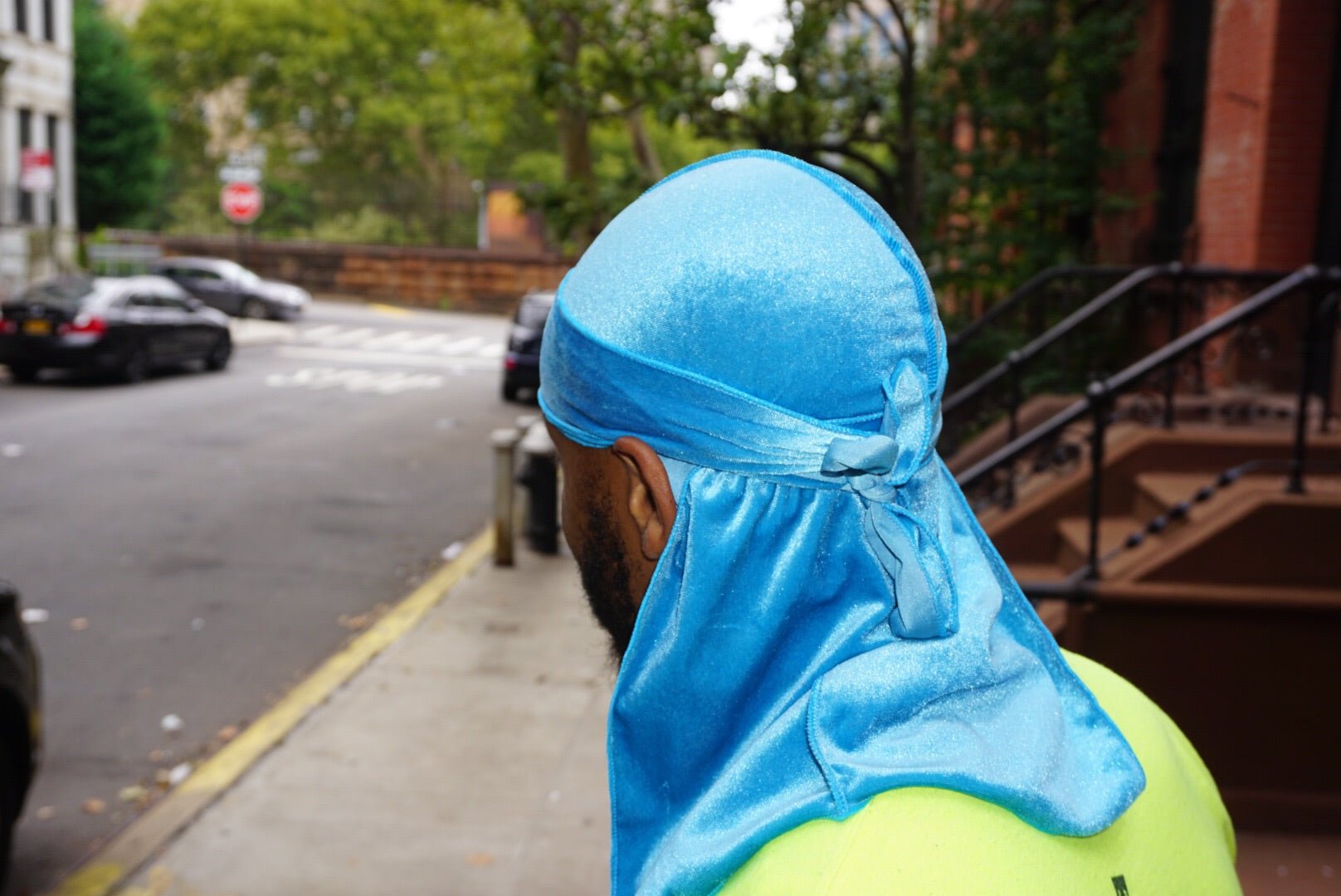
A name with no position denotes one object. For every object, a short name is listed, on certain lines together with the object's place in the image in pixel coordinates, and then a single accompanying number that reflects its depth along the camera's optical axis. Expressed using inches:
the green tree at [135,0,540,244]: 1985.7
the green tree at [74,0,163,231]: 1621.6
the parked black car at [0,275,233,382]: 754.2
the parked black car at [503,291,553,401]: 805.2
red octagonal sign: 1320.1
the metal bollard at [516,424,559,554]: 390.0
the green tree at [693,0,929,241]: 308.8
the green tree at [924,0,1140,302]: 397.7
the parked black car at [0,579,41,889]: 182.4
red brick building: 301.6
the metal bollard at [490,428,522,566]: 371.6
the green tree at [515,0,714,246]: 313.7
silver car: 1354.6
